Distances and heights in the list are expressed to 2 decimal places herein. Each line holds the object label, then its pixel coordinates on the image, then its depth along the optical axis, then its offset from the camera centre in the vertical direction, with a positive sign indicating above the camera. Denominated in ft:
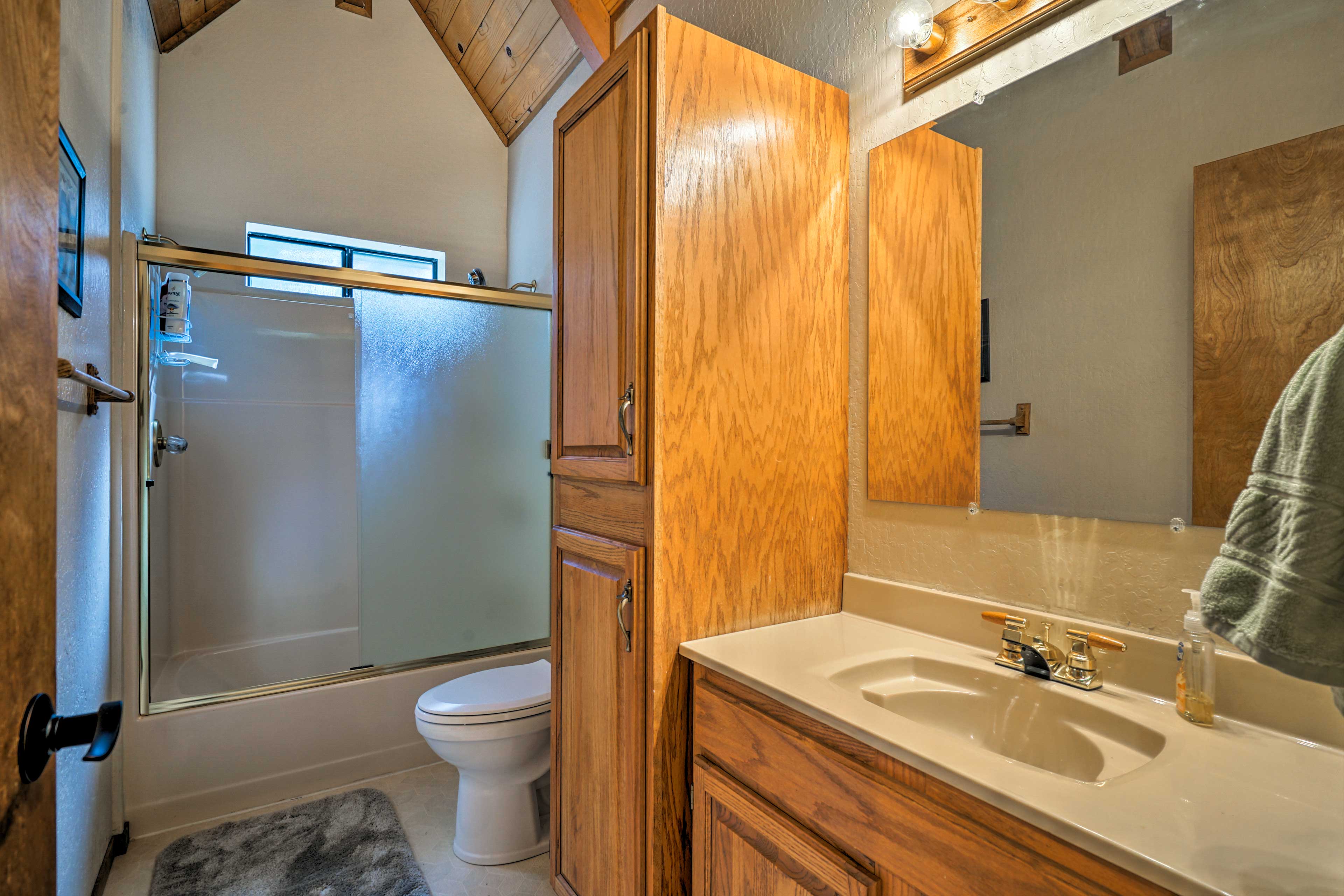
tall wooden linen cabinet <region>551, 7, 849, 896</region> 4.08 +0.38
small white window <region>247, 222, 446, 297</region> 9.62 +3.00
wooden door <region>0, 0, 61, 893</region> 1.61 +0.10
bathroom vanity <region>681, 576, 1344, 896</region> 2.05 -1.26
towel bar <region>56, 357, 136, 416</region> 4.01 +0.43
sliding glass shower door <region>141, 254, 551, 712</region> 8.04 -0.53
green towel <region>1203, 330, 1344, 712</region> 1.50 -0.23
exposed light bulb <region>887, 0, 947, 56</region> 4.07 +2.62
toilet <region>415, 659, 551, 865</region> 5.98 -2.88
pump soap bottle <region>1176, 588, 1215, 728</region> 2.89 -0.99
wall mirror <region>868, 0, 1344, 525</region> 2.90 +0.96
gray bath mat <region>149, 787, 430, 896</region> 5.68 -3.77
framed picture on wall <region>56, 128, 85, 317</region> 4.30 +1.45
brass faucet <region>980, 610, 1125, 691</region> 3.31 -1.08
